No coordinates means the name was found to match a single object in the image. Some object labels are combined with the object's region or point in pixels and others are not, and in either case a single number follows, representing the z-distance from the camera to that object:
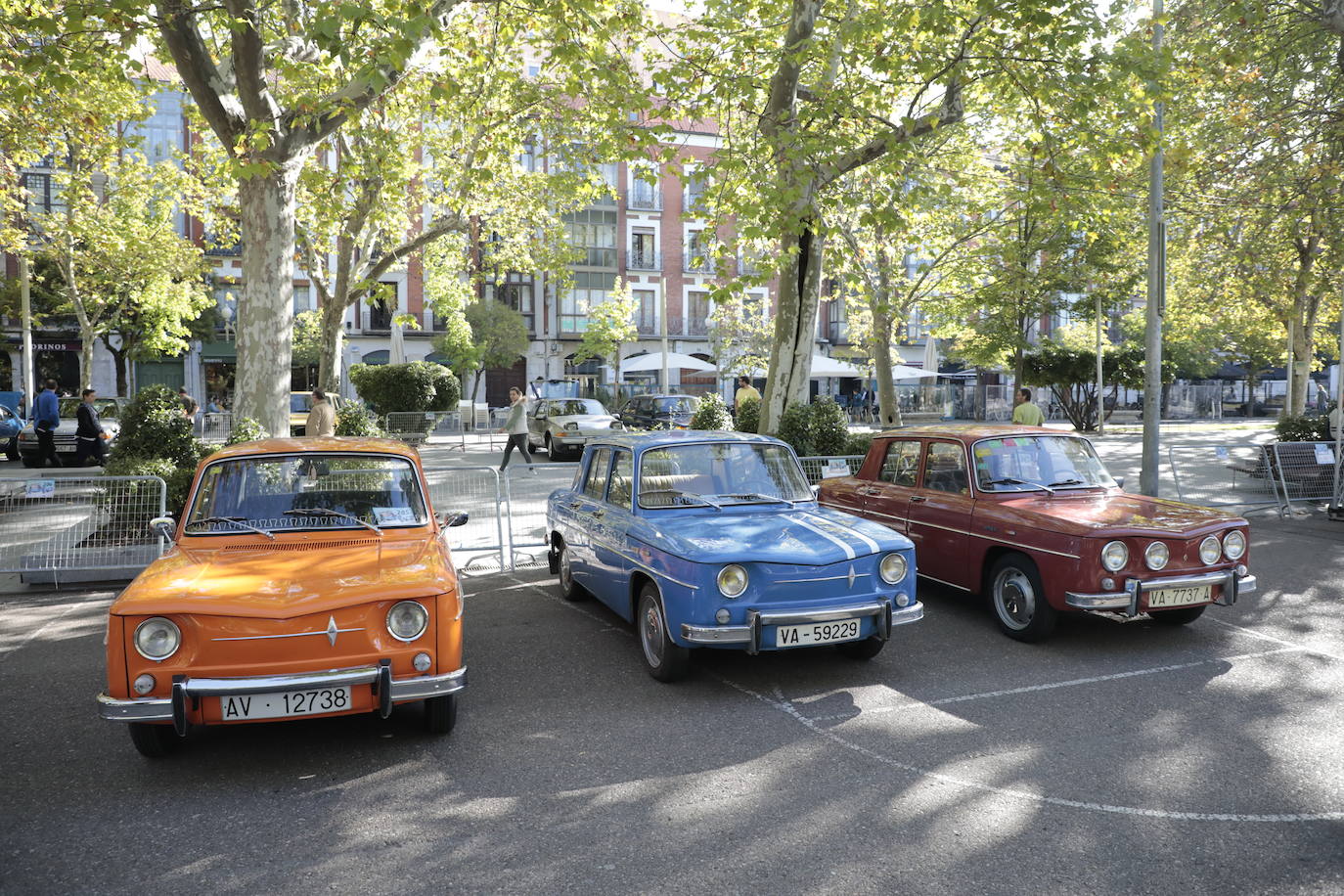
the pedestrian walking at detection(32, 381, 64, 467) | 18.81
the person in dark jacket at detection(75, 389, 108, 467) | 16.88
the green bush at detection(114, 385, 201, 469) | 10.77
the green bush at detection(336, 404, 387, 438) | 19.58
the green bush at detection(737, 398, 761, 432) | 15.79
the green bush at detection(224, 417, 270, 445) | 10.76
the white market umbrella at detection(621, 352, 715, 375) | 35.62
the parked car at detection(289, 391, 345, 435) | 22.61
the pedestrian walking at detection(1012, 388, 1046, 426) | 14.55
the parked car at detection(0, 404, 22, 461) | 22.46
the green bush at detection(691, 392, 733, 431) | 16.88
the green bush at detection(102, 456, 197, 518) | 10.21
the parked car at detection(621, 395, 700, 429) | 22.59
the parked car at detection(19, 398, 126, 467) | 19.91
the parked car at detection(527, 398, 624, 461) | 22.34
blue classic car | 5.51
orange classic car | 4.23
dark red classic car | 6.33
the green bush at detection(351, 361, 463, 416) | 27.53
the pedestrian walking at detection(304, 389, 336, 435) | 13.80
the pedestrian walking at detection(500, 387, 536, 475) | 17.73
